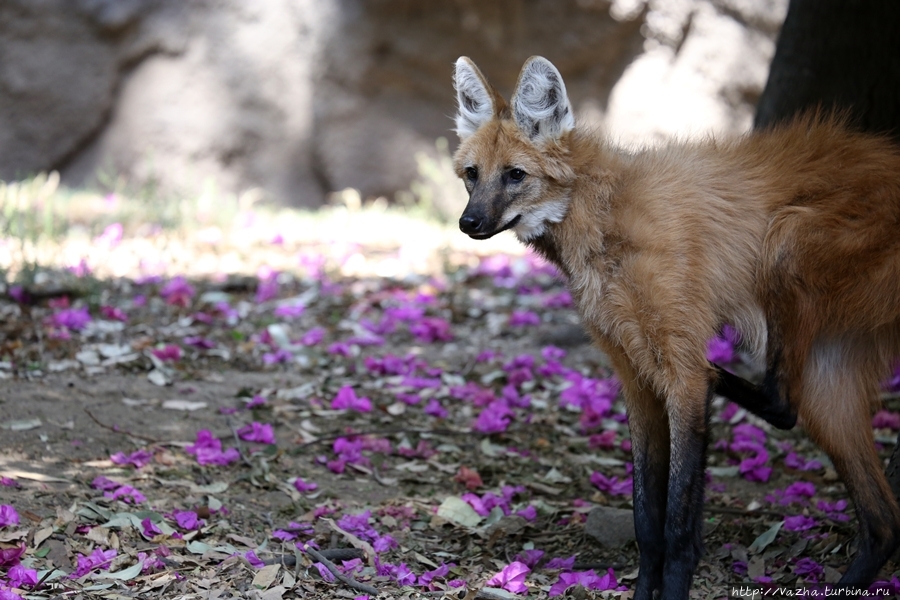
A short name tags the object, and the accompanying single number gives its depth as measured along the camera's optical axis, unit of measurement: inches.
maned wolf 188.4
